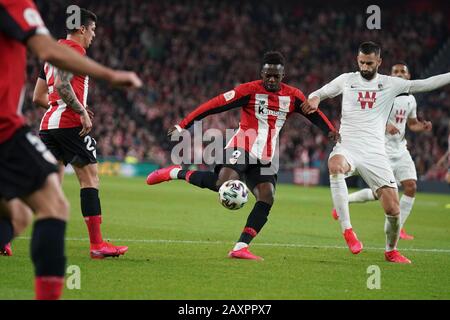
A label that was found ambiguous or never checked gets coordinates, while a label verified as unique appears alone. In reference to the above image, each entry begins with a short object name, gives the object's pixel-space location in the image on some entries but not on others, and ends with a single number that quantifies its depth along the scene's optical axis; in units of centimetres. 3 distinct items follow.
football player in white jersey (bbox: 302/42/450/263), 1806
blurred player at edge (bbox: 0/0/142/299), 938
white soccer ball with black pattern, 1653
